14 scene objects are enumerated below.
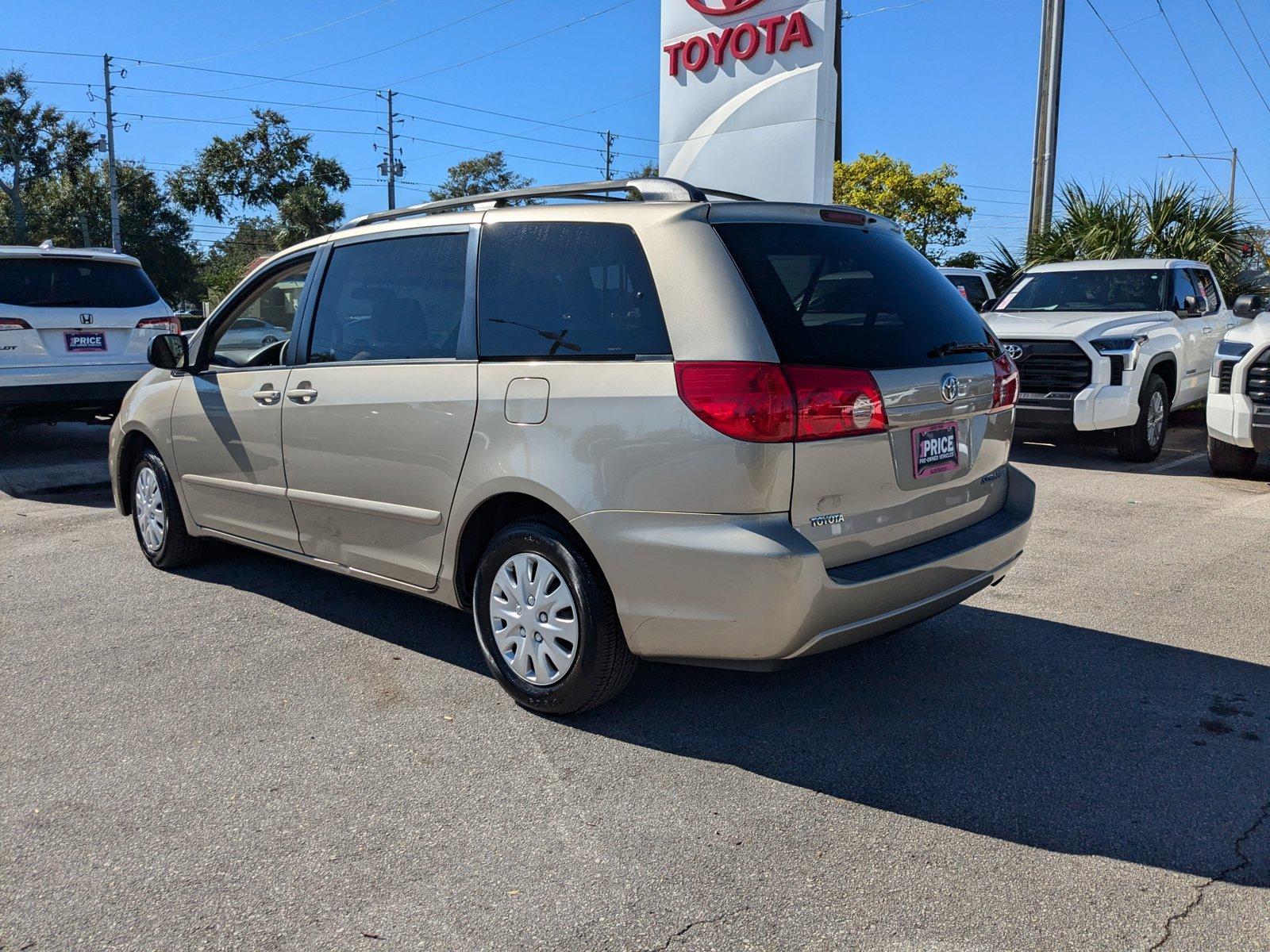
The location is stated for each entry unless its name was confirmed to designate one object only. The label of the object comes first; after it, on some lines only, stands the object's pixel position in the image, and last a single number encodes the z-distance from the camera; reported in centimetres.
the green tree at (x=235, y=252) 5644
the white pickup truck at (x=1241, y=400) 793
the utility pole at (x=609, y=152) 7369
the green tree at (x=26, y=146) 4722
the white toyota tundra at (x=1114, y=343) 920
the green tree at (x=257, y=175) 4956
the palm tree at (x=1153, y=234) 1520
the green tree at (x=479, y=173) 6219
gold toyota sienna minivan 327
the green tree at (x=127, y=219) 4844
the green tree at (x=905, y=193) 3384
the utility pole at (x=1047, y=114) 1759
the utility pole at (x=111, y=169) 4438
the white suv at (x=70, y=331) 893
